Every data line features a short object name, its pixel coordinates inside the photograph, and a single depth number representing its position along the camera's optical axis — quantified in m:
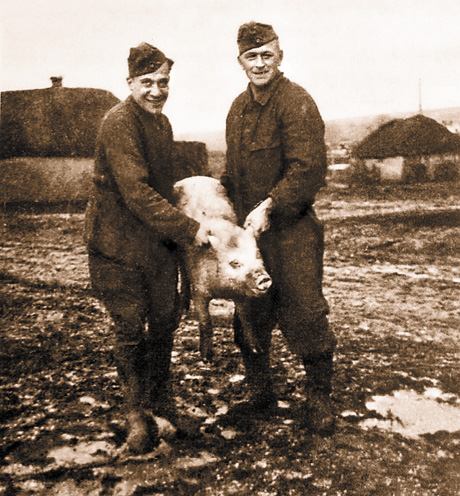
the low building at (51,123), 9.36
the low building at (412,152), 10.50
